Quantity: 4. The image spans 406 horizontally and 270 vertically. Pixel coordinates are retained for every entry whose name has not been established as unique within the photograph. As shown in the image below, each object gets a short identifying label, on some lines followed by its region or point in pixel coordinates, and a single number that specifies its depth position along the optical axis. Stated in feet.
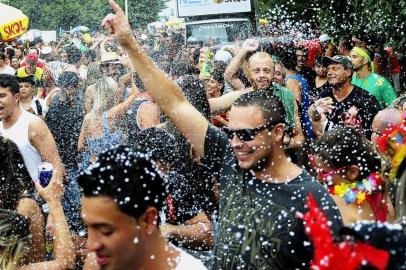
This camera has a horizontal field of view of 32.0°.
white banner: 65.82
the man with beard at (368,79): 24.81
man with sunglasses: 10.14
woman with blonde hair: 21.17
